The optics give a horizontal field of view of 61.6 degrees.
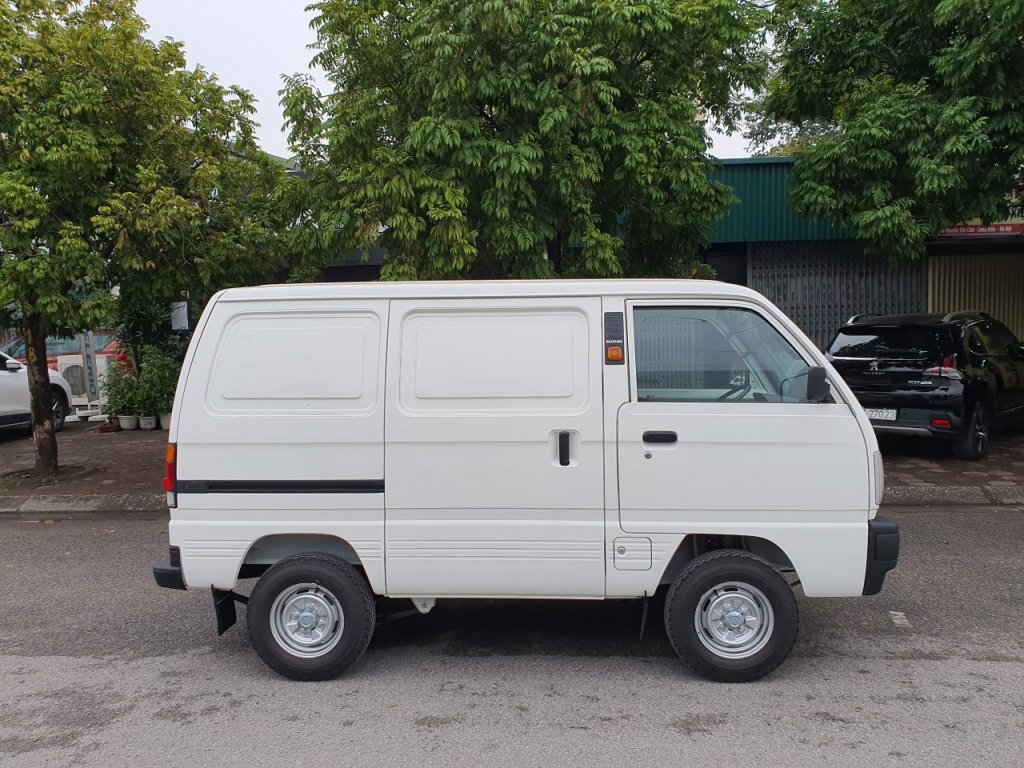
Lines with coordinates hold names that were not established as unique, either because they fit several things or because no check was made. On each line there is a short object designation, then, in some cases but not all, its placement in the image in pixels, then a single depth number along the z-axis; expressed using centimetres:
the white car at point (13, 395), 1313
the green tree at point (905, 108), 859
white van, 429
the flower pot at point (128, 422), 1378
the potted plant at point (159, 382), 1363
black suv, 925
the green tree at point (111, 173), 802
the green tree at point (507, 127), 752
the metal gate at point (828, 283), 1366
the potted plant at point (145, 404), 1358
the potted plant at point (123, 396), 1367
